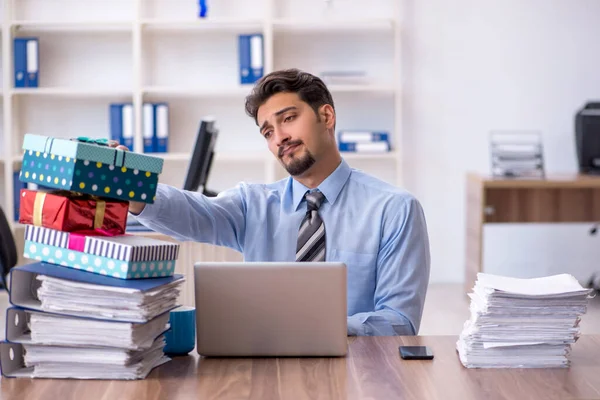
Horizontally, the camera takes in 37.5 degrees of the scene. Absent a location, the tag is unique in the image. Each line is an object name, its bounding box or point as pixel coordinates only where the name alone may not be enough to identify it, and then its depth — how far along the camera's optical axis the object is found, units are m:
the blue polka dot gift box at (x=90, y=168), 1.62
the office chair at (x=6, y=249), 4.04
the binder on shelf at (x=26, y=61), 5.58
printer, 5.52
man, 2.26
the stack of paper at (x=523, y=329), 1.74
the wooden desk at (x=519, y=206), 5.32
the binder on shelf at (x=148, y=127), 5.60
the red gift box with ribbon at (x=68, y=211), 1.65
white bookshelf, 5.86
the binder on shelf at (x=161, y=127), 5.60
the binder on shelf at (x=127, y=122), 5.58
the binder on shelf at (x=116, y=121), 5.59
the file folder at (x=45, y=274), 1.62
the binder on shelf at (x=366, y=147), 5.62
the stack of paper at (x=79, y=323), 1.63
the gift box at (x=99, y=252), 1.63
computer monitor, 3.55
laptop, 1.75
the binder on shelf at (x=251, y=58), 5.56
